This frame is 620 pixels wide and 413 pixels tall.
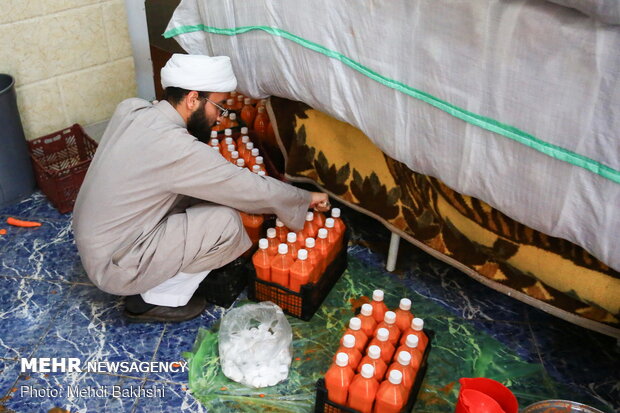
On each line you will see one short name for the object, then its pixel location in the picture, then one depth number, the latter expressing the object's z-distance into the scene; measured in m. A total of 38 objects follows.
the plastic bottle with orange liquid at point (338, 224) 2.52
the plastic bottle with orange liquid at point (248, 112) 3.29
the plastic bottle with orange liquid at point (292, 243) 2.42
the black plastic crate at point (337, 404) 1.97
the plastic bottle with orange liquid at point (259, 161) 2.82
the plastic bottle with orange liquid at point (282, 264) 2.38
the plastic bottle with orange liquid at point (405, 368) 1.95
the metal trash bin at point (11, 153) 2.91
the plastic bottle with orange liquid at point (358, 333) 2.05
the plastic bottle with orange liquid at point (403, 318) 2.21
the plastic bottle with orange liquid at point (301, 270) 2.35
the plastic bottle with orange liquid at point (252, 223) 2.63
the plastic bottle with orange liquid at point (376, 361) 1.95
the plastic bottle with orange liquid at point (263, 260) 2.41
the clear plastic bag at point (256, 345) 2.22
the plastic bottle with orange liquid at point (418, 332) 2.10
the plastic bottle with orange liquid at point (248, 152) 2.91
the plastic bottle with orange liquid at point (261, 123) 3.23
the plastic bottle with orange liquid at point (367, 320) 2.16
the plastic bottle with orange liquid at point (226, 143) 2.94
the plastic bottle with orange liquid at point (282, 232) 2.52
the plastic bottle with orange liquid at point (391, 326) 2.12
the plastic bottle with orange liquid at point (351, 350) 1.99
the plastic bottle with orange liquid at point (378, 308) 2.24
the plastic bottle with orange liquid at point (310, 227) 2.54
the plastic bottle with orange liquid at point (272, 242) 2.44
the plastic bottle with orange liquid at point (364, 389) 1.90
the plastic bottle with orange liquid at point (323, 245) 2.43
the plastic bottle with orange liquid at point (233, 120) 3.20
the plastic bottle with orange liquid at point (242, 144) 2.96
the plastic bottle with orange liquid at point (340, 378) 1.93
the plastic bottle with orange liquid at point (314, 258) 2.41
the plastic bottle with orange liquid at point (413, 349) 2.02
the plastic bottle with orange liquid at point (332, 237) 2.49
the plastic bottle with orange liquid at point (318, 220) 2.58
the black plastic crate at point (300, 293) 2.40
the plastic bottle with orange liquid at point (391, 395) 1.89
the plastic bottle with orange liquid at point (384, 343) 2.03
